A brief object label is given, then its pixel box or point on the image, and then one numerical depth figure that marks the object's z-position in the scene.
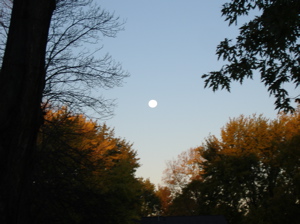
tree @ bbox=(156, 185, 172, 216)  75.16
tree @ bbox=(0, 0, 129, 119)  12.54
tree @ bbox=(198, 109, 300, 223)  36.09
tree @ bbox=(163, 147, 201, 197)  58.88
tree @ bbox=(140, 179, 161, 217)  80.52
